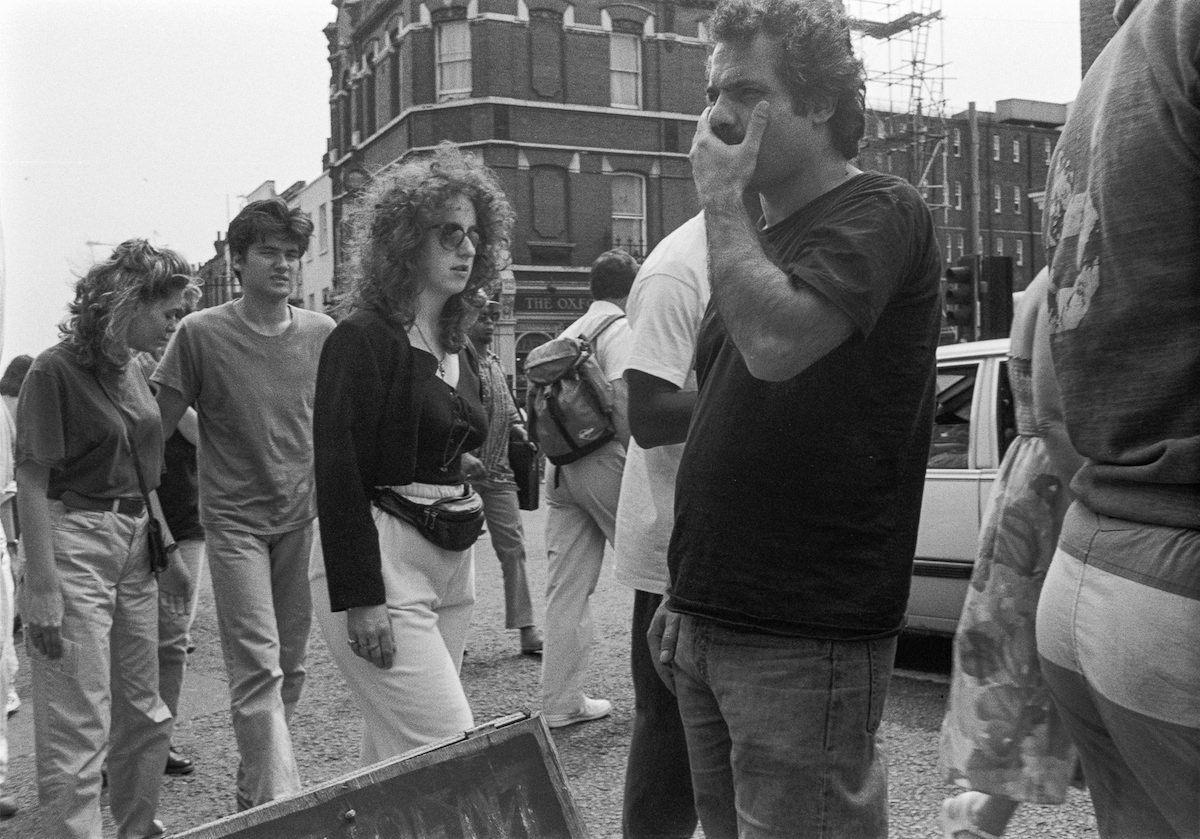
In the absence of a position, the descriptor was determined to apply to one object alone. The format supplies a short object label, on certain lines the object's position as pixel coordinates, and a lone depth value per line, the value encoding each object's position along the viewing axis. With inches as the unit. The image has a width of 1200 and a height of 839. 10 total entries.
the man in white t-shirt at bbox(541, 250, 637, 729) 217.3
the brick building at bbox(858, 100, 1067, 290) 2404.0
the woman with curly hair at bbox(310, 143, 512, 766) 116.6
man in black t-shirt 77.6
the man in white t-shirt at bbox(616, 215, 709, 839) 120.0
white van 246.4
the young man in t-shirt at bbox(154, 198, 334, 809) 167.9
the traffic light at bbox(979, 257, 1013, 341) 582.9
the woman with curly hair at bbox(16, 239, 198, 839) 151.7
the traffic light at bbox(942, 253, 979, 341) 618.2
